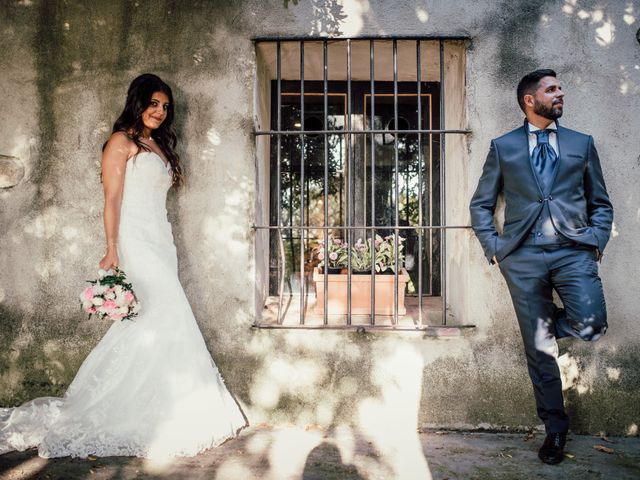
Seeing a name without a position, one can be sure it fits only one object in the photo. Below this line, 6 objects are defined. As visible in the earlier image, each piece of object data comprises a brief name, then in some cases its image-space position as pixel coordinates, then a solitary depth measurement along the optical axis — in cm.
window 480
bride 337
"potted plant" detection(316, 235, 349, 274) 483
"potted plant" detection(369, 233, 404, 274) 479
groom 329
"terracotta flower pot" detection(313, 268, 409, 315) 473
